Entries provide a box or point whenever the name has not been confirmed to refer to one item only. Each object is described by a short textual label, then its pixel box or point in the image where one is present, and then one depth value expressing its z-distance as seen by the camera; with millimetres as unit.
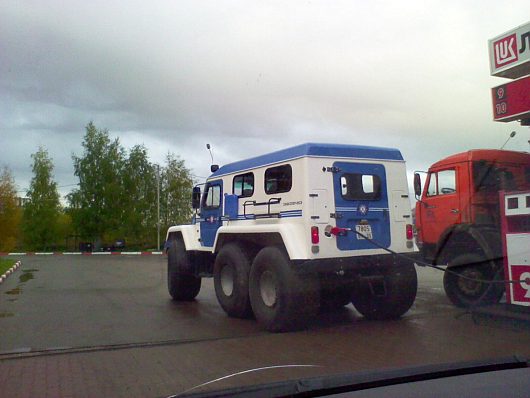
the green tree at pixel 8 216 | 31797
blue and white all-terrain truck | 8484
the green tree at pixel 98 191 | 54750
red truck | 9797
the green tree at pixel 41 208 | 56344
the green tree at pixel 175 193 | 46062
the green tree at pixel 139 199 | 52875
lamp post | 45247
